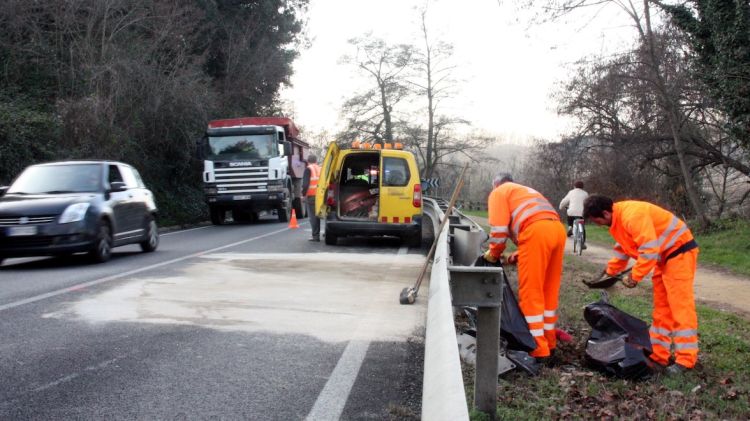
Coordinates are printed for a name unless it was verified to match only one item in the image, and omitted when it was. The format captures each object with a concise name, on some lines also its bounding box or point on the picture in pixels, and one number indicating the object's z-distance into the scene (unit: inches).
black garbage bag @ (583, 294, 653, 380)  192.2
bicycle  592.3
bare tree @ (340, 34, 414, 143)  1740.9
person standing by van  594.9
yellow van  540.1
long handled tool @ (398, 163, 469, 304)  292.8
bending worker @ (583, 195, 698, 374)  197.6
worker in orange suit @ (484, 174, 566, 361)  210.2
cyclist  585.3
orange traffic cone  780.4
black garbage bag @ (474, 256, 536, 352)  201.3
